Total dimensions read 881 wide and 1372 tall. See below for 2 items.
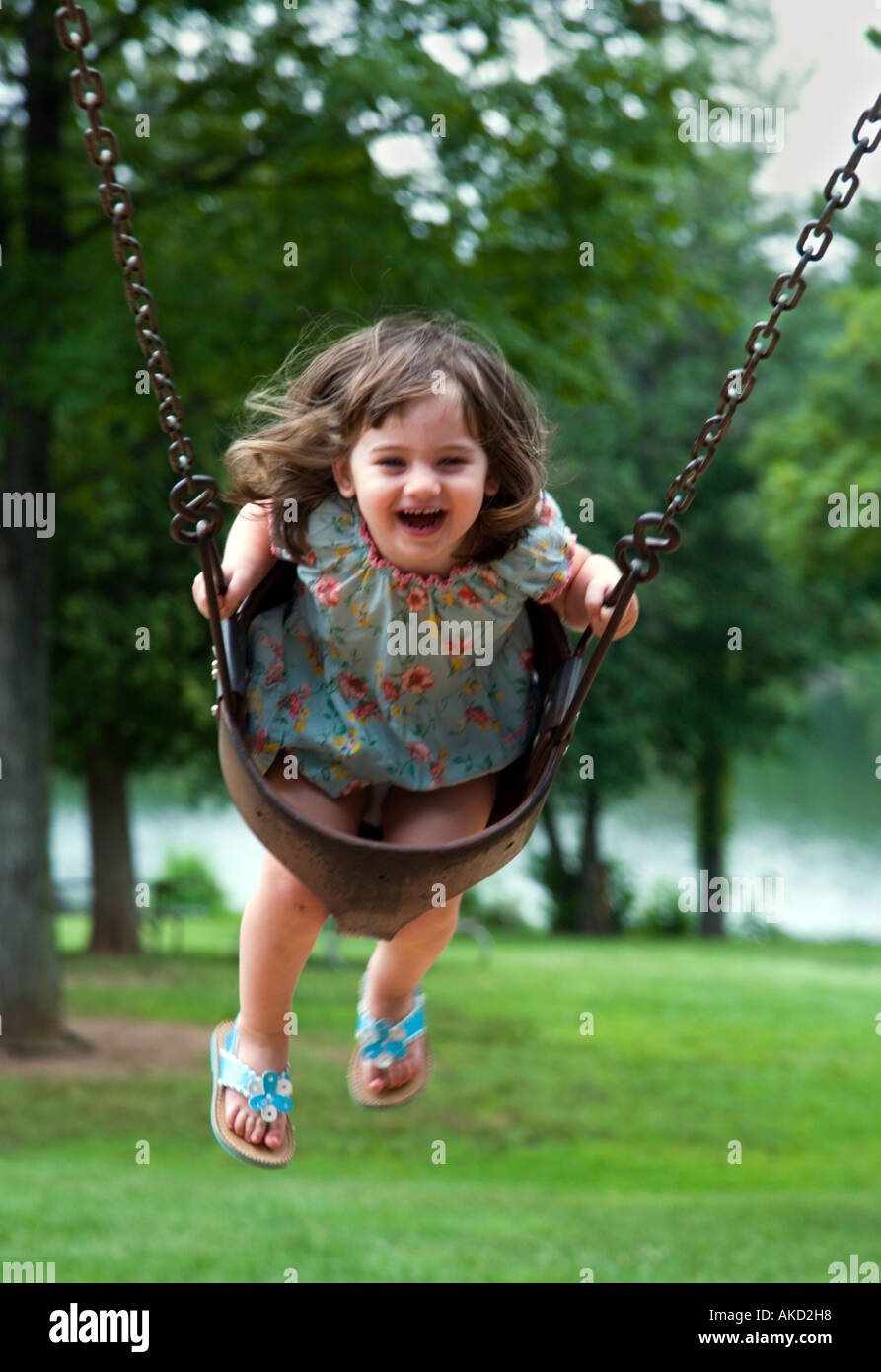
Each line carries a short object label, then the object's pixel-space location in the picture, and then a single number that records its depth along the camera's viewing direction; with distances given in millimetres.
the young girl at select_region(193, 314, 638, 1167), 2408
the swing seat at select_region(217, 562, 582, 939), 2273
